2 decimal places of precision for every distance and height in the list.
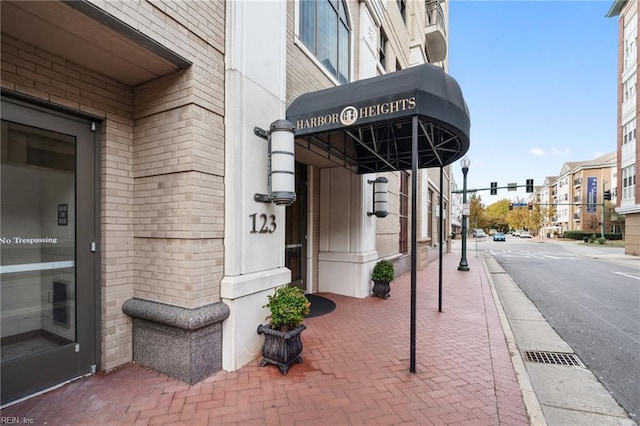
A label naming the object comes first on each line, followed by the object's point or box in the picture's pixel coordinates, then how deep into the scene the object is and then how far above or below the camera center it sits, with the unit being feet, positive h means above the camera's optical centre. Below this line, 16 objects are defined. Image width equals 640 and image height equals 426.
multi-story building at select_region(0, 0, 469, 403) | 9.71 +1.63
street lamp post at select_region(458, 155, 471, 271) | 43.14 -0.50
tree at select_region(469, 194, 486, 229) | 175.69 +2.08
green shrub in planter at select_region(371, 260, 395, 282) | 24.36 -4.60
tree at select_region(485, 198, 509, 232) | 263.49 -1.33
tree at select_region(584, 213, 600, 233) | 153.48 -4.41
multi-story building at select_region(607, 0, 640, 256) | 75.00 +24.17
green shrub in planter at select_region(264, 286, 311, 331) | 12.08 -3.73
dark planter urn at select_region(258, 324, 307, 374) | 11.93 -5.23
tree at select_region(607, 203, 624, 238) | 131.75 -2.35
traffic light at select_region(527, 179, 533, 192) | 77.61 +7.14
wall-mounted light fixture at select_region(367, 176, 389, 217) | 25.53 +1.36
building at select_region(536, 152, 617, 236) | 156.25 +11.33
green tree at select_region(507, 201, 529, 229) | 206.69 -2.49
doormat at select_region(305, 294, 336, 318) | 19.72 -6.35
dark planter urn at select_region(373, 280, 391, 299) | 24.38 -5.92
